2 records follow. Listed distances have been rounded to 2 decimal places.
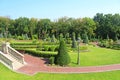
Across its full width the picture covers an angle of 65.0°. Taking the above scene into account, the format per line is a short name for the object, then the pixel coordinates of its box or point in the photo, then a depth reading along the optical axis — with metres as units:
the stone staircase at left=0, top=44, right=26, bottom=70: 10.81
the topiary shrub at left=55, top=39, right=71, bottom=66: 12.08
